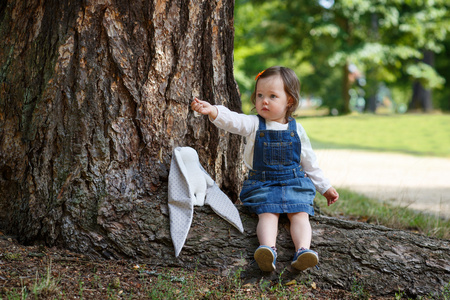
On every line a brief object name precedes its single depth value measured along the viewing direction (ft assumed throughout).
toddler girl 9.62
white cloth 9.10
